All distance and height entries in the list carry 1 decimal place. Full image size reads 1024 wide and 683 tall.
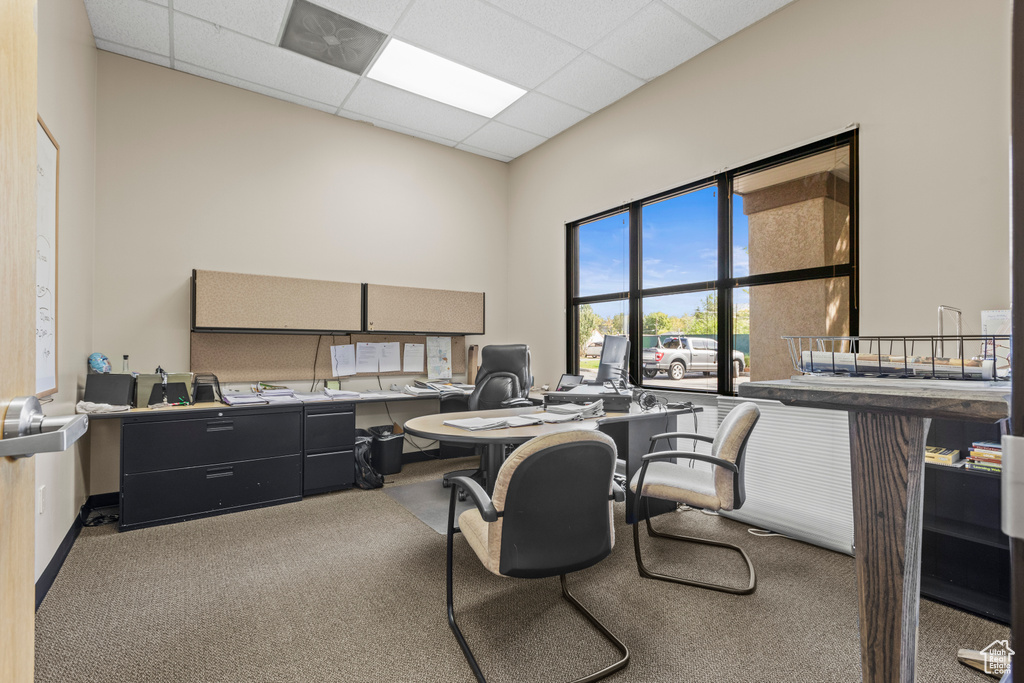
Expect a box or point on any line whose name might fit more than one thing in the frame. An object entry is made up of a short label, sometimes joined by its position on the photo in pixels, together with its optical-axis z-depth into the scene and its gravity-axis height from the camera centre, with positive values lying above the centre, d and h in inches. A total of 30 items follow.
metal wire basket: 33.8 -1.5
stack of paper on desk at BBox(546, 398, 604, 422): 107.7 -15.6
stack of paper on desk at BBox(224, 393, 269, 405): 134.3 -17.1
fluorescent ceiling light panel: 138.9 +82.9
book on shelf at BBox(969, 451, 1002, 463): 78.9 -18.8
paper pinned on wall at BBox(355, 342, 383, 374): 176.2 -5.7
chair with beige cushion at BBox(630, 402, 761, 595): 86.3 -27.4
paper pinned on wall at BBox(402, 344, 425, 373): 186.7 -6.7
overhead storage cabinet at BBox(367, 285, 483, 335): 171.6 +12.0
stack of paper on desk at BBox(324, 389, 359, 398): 154.8 -17.5
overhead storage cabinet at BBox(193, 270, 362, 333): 142.6 +12.1
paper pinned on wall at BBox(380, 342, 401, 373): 181.5 -6.2
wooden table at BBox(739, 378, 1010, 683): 30.1 -10.8
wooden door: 23.3 +2.0
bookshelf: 79.8 -33.0
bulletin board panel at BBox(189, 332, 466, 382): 149.9 -4.7
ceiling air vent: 121.7 +83.2
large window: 112.7 +21.0
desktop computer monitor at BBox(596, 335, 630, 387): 135.0 -5.3
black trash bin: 163.8 -38.3
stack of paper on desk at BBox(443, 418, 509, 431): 93.8 -16.6
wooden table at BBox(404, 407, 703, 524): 87.1 -17.9
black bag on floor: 151.3 -42.3
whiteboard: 85.2 +14.7
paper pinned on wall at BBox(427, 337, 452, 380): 191.8 -6.4
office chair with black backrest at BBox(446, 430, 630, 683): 62.9 -22.6
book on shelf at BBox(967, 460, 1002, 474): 78.8 -20.7
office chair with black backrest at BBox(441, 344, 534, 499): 149.6 -11.5
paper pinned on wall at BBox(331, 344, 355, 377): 170.8 -7.0
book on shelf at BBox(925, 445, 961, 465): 84.3 -19.9
